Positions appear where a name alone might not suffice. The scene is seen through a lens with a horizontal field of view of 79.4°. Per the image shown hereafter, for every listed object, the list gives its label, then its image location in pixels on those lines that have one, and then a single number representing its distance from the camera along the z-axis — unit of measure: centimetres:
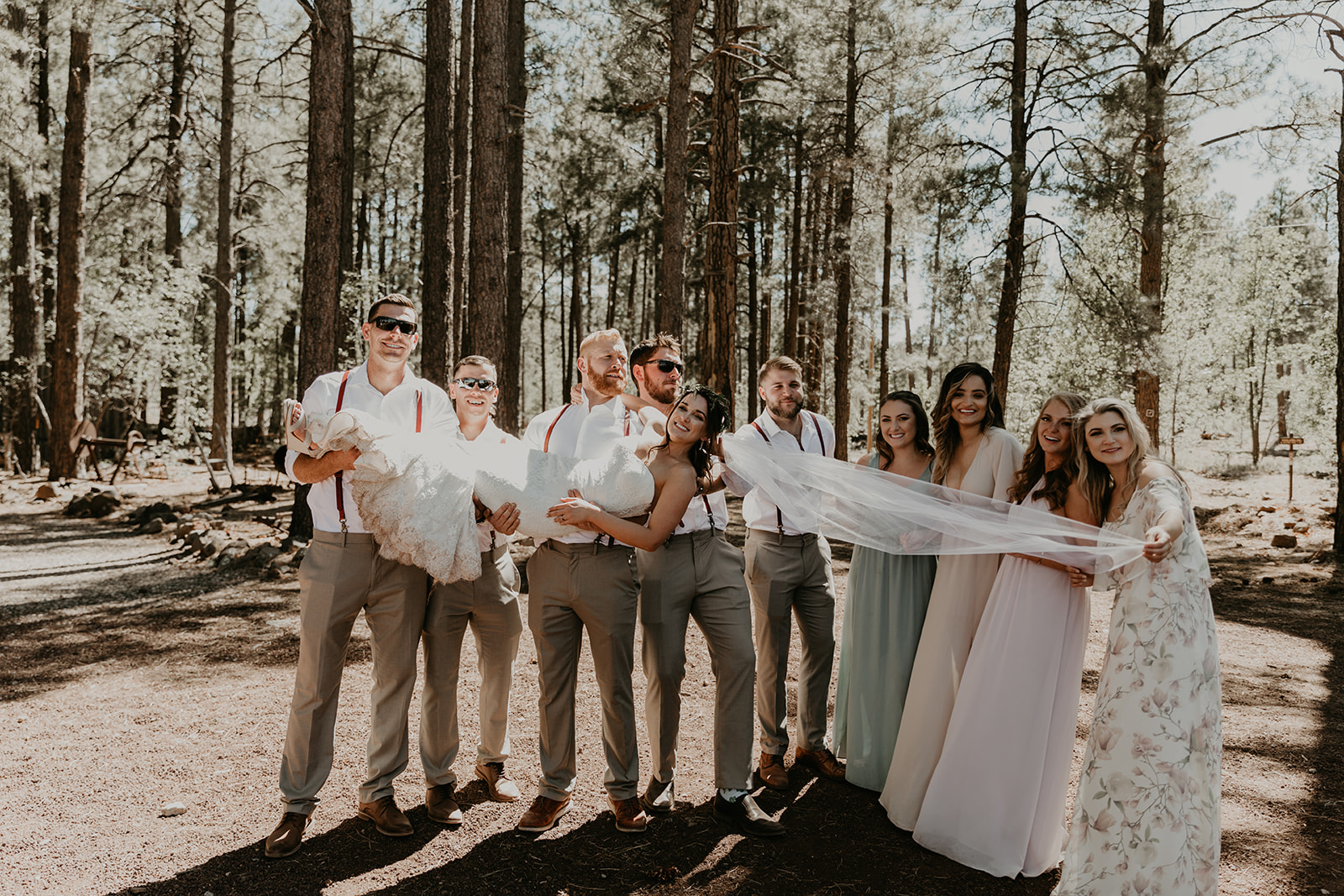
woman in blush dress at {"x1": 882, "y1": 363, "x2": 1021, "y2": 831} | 374
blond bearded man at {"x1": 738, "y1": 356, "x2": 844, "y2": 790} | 436
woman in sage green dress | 408
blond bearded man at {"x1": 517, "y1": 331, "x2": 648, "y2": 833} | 368
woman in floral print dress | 296
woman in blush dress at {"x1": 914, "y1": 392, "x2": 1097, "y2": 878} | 345
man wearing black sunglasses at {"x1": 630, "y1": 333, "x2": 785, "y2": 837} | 379
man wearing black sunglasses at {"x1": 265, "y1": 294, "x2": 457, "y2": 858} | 354
